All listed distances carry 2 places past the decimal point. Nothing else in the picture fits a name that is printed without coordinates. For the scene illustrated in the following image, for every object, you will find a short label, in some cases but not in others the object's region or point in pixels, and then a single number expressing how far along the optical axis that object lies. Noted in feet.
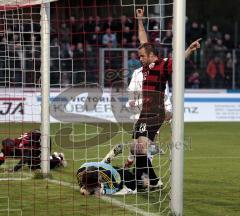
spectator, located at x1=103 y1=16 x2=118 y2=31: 84.22
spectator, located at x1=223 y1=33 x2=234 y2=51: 101.65
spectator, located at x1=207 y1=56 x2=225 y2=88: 94.94
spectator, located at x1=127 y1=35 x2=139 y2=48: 77.99
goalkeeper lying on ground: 33.78
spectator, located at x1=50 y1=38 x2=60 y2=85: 78.23
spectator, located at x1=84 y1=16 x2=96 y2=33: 81.10
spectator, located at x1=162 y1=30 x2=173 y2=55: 78.23
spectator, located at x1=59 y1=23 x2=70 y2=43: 90.89
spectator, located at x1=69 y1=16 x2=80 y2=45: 89.10
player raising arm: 34.94
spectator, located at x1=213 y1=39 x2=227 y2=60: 96.76
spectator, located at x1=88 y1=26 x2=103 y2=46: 91.81
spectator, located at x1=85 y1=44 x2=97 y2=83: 88.83
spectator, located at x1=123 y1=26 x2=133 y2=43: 86.48
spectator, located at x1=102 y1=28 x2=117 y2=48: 92.40
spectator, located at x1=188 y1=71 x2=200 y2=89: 92.88
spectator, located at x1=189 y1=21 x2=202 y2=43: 95.87
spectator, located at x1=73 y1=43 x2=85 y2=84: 88.88
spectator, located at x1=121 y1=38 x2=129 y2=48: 86.74
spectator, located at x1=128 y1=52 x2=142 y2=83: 76.28
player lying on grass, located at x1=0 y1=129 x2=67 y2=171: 41.63
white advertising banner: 74.33
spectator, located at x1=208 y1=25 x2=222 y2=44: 101.31
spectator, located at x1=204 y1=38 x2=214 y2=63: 96.41
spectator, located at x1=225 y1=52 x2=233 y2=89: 95.28
